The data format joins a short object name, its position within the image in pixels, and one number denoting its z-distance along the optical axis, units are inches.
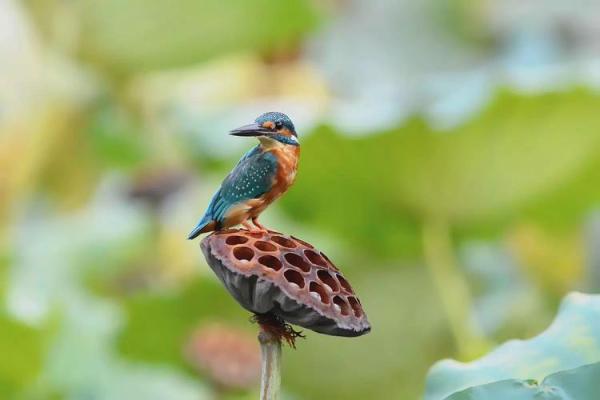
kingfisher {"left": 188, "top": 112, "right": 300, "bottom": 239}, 343.9
